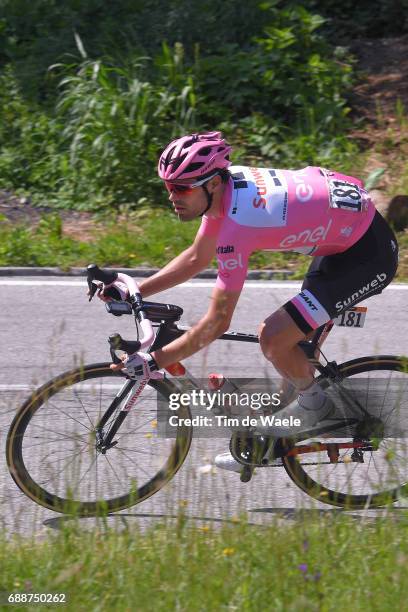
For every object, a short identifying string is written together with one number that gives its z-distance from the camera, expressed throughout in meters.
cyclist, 9.95
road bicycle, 10.61
